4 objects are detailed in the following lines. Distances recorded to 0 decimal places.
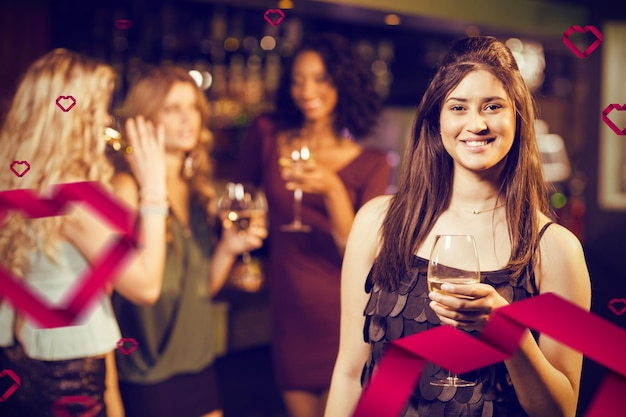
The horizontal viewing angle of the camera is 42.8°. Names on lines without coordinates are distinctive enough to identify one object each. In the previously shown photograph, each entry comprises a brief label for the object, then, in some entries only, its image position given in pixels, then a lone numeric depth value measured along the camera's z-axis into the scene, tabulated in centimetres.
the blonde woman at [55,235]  204
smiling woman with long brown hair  156
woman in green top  234
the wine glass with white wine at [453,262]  145
